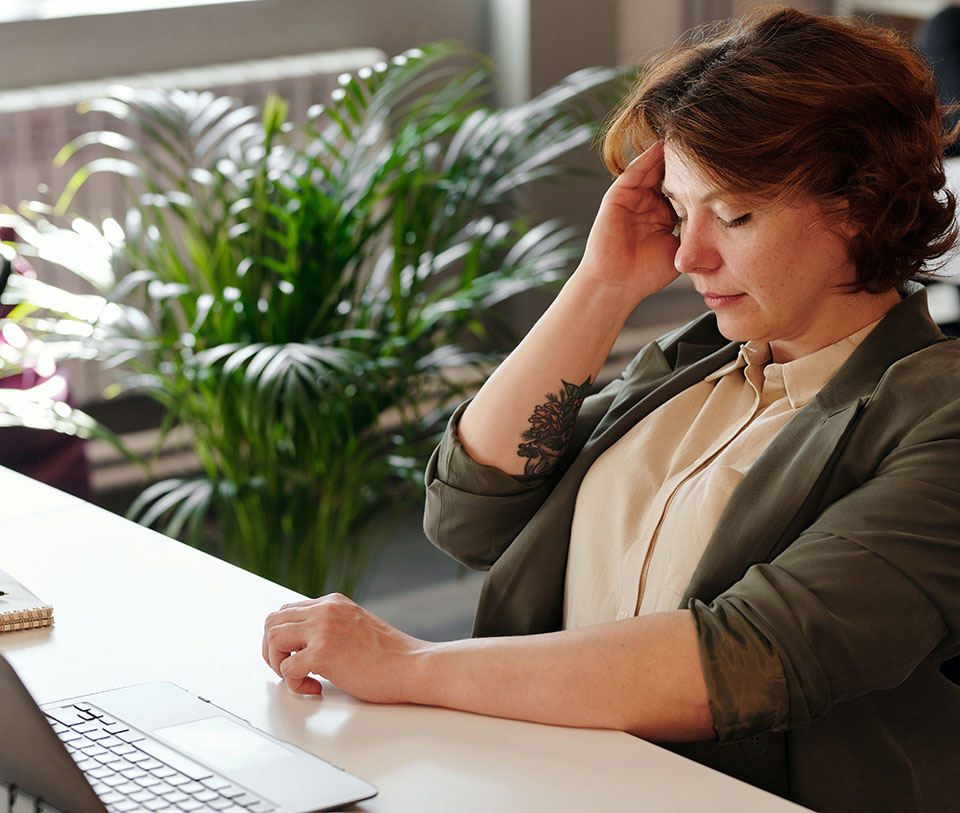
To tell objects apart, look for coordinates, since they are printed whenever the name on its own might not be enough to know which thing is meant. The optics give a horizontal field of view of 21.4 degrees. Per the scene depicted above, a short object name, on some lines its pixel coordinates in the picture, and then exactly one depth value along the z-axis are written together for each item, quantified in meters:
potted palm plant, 2.90
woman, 1.85
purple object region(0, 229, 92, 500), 3.11
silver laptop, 1.67
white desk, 1.75
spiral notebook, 1.97
